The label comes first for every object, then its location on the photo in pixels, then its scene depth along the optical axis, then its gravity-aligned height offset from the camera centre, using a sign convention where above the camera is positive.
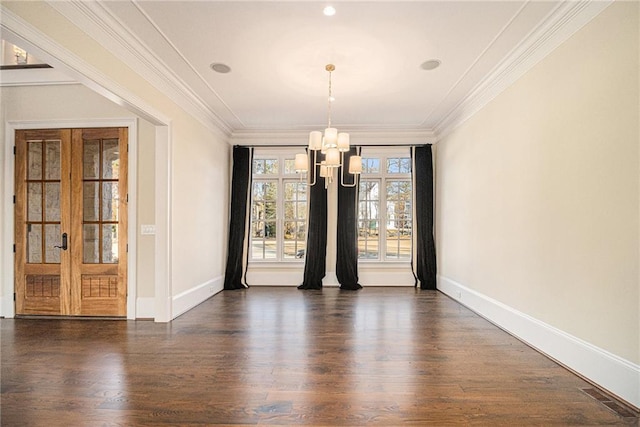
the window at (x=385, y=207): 6.25 +0.28
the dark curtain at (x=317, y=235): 5.96 -0.26
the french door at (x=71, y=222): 4.02 +0.02
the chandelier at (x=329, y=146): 3.49 +0.87
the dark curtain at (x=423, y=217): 5.91 +0.07
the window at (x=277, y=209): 6.33 +0.25
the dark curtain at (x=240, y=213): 6.00 +0.18
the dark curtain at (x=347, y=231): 5.98 -0.19
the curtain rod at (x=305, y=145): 6.02 +1.48
